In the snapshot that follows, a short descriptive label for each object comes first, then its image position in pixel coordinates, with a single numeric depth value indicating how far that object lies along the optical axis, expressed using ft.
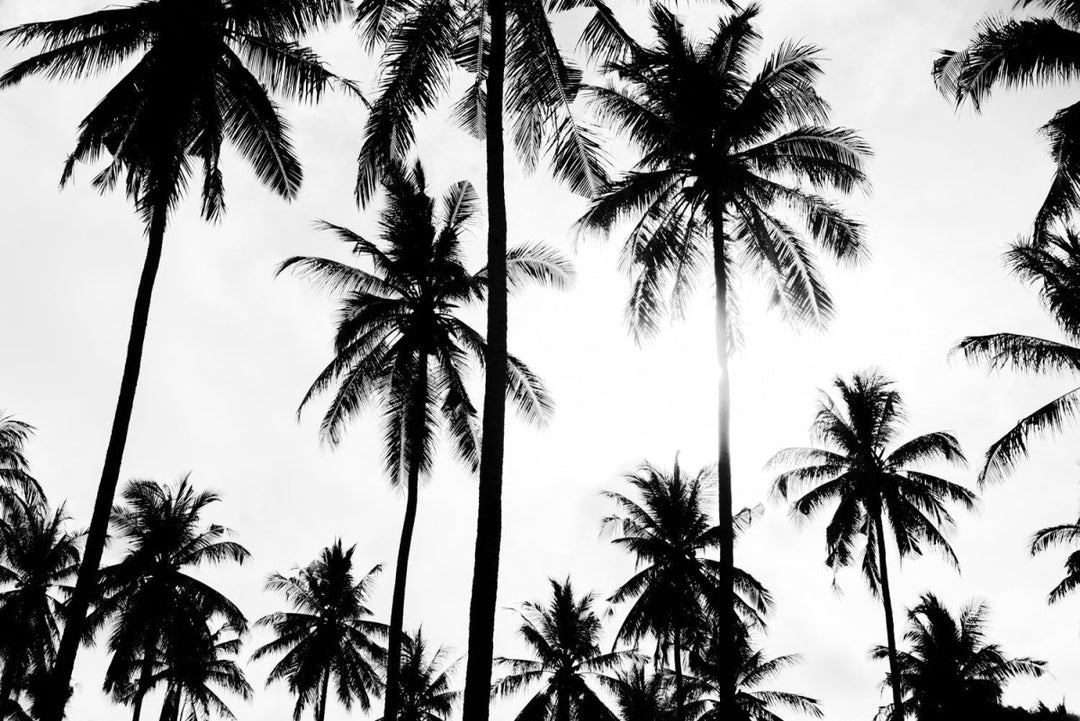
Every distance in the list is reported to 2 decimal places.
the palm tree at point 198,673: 88.33
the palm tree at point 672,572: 84.48
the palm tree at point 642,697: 95.40
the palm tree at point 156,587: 85.35
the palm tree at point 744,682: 90.07
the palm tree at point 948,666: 79.97
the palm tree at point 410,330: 60.85
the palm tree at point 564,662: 92.12
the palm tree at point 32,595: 94.79
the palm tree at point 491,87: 34.58
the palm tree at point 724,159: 50.98
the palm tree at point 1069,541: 85.61
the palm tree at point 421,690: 110.63
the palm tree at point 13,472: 83.35
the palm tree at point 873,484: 81.05
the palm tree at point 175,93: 39.70
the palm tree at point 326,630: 102.47
